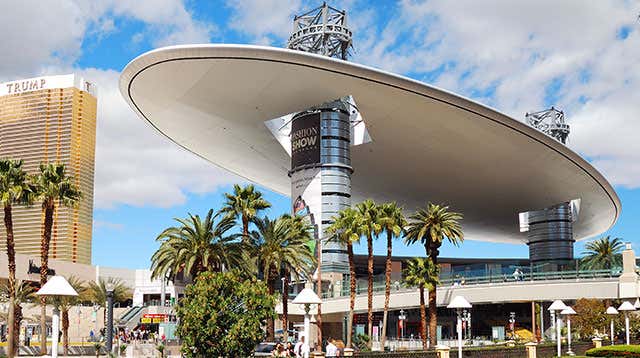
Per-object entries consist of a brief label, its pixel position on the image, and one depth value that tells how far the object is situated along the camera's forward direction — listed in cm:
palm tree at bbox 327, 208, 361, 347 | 5147
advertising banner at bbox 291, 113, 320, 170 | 7581
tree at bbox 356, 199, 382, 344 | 5113
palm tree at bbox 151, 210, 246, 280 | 4447
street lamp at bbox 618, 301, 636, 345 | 4659
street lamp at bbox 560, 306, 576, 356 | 4591
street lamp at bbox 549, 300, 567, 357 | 4336
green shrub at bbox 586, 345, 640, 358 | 3945
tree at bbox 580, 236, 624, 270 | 8775
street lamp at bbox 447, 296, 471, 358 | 3516
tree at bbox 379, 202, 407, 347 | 5116
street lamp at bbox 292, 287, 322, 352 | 3300
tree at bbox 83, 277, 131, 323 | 9412
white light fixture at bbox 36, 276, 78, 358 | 2418
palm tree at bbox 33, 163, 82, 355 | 4681
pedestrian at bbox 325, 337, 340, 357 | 3390
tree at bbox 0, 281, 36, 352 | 4661
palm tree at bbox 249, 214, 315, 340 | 5184
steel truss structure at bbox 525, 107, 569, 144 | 10888
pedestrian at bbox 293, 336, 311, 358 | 4106
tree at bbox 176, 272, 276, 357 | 3288
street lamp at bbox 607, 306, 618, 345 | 4813
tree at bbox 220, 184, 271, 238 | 5425
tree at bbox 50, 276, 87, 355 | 5541
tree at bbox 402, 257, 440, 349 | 5319
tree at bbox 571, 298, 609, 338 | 5134
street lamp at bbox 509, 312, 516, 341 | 6348
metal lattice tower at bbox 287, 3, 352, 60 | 8062
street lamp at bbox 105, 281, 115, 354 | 4744
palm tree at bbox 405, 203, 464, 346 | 5316
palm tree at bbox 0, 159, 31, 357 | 4525
